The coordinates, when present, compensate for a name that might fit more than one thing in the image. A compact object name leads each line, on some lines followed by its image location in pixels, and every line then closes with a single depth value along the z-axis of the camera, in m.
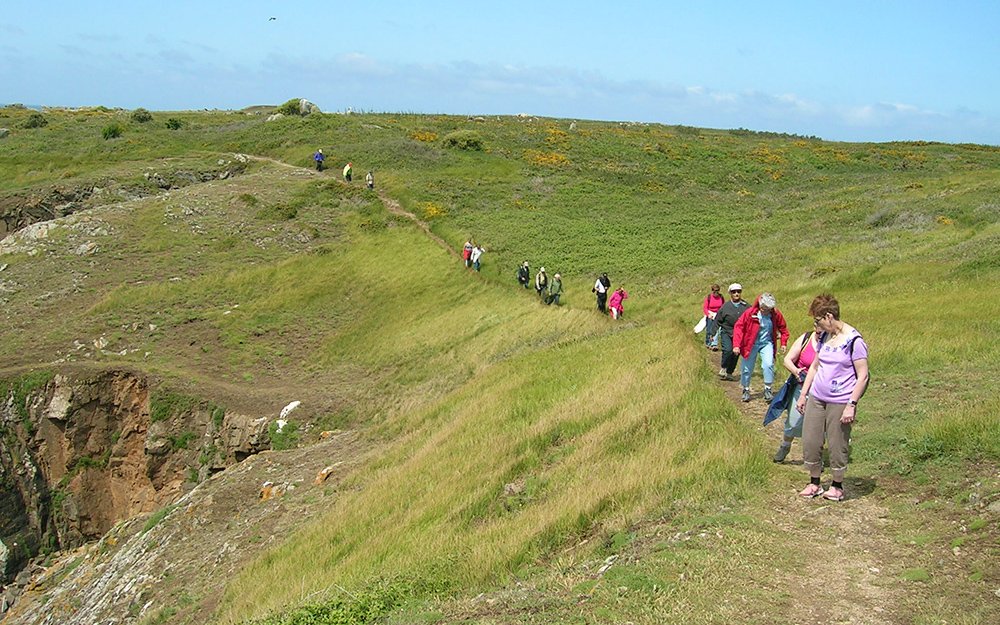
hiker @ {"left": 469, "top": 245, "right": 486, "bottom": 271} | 38.59
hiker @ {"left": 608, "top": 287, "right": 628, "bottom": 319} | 28.77
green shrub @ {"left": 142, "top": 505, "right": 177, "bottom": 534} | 20.39
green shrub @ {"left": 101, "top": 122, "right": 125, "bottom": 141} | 73.38
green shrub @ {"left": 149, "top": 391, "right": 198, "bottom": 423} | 28.62
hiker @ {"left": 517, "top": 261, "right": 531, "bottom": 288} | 35.44
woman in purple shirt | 9.55
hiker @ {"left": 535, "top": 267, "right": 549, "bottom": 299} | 33.44
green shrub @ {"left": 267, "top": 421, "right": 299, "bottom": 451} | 25.81
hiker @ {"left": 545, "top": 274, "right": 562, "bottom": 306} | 31.91
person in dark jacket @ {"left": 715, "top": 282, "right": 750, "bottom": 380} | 17.47
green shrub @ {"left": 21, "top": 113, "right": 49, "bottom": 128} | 81.50
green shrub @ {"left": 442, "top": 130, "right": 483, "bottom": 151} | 68.38
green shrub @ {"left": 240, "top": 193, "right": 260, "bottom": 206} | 49.84
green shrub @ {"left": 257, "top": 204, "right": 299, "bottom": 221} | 48.16
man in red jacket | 15.84
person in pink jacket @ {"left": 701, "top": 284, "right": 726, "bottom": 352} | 20.89
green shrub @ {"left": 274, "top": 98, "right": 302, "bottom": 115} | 84.75
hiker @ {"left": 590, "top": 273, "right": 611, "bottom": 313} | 30.11
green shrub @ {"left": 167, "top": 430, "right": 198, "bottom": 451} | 28.25
